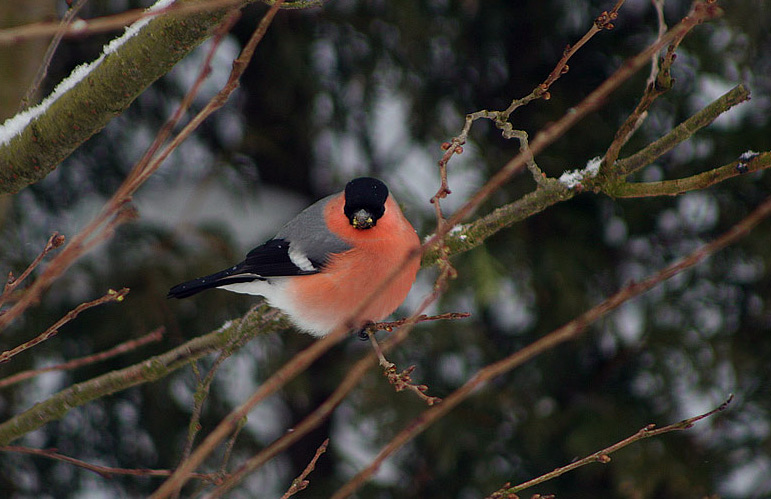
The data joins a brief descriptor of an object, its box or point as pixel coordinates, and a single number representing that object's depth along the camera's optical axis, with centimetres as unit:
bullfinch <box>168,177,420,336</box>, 582
